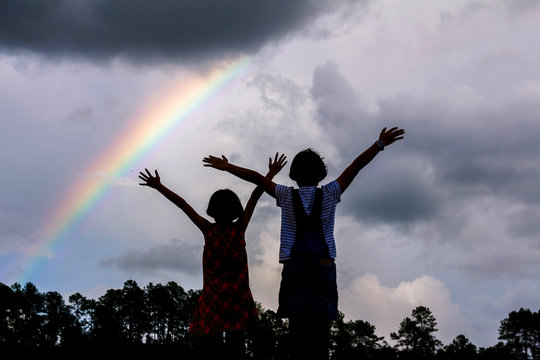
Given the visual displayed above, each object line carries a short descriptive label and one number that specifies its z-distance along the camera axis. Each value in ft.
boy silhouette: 20.17
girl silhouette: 27.89
